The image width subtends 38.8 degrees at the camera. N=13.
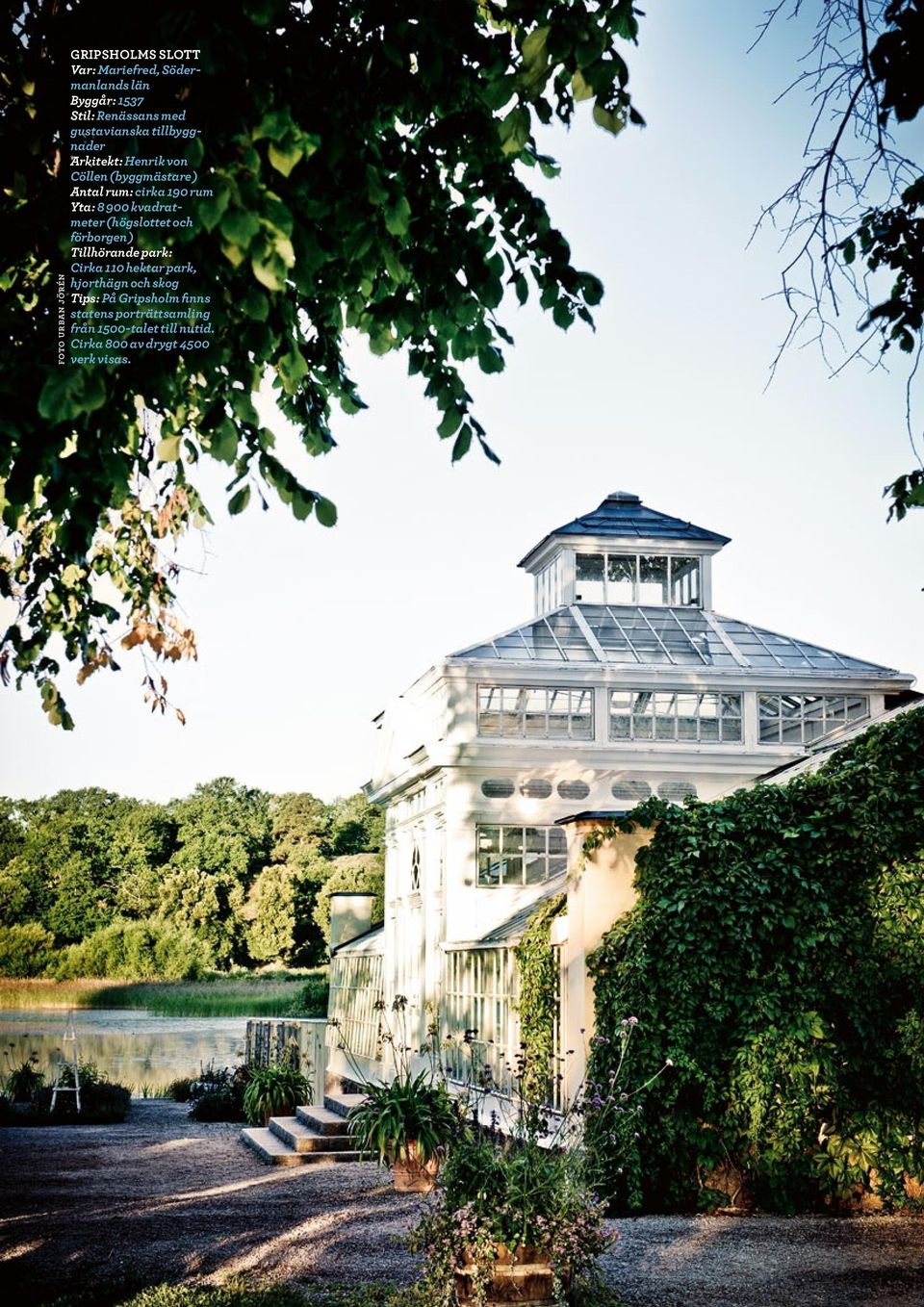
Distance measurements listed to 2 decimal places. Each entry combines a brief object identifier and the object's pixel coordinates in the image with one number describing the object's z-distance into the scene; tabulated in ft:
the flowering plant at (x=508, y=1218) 19.38
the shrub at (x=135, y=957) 172.96
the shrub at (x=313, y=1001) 117.08
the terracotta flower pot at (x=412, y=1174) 34.04
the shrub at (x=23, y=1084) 67.89
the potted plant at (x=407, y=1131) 33.63
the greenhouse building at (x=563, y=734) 60.34
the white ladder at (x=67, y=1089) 61.93
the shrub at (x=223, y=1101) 62.08
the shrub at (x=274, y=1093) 55.67
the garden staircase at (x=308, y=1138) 44.14
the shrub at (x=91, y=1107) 59.93
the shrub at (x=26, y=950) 167.32
